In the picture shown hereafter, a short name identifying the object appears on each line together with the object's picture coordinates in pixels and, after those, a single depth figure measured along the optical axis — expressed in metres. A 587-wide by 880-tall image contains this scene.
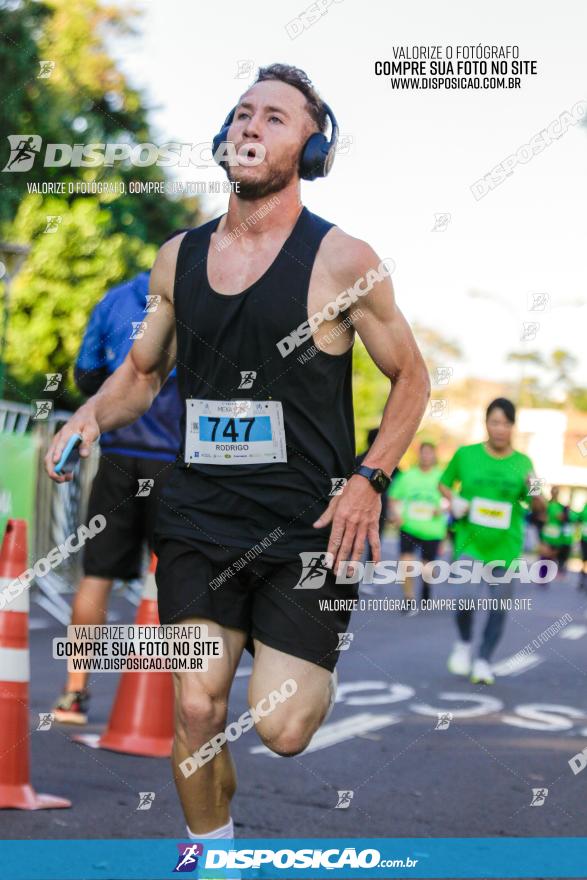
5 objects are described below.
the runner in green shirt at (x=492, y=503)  17.77
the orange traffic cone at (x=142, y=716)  11.65
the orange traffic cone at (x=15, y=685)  9.52
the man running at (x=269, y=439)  7.30
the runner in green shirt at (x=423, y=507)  27.48
